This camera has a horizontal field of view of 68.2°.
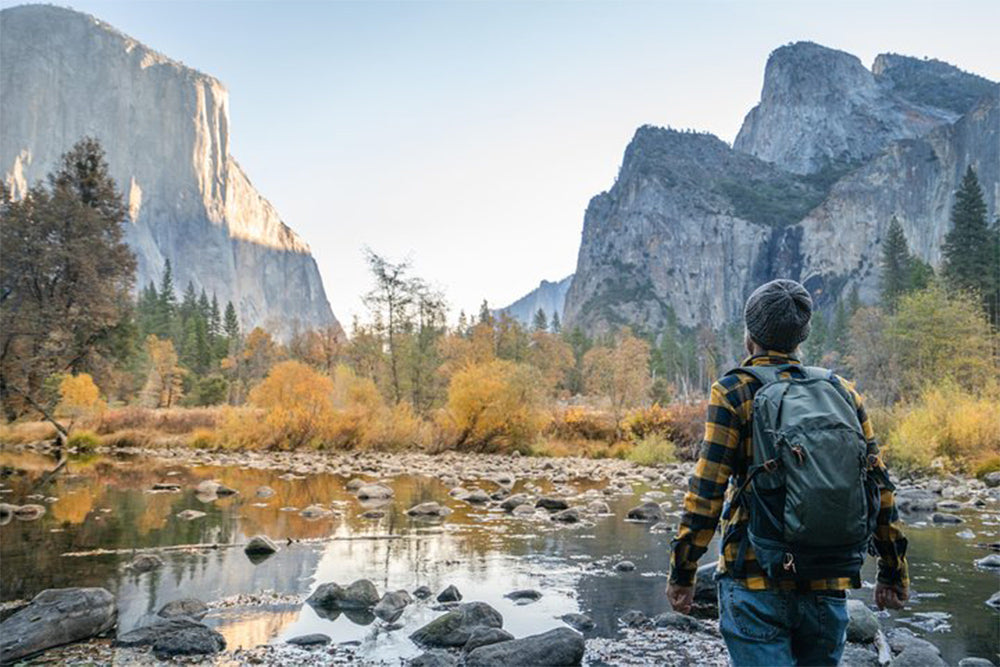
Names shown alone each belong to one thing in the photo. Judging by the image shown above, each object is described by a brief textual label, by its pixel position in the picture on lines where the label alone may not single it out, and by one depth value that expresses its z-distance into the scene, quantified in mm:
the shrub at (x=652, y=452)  22172
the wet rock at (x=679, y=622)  5773
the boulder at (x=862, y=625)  5453
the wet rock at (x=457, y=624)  5457
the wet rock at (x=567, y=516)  11211
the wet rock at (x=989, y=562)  7867
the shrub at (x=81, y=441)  24500
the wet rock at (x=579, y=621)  5840
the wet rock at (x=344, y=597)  6461
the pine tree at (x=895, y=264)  55478
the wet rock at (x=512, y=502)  12525
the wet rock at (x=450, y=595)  6676
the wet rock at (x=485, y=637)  5273
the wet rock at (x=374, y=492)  13477
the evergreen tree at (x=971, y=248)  40219
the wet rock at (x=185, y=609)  6023
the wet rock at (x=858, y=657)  4848
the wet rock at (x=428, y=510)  11598
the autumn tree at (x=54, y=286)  25828
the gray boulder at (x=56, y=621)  5039
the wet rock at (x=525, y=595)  6766
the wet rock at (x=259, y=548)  8516
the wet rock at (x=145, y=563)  7761
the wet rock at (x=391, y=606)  6121
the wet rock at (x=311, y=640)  5352
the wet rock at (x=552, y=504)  12492
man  2326
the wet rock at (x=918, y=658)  4676
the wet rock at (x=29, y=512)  10719
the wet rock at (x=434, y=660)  4863
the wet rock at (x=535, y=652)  4918
